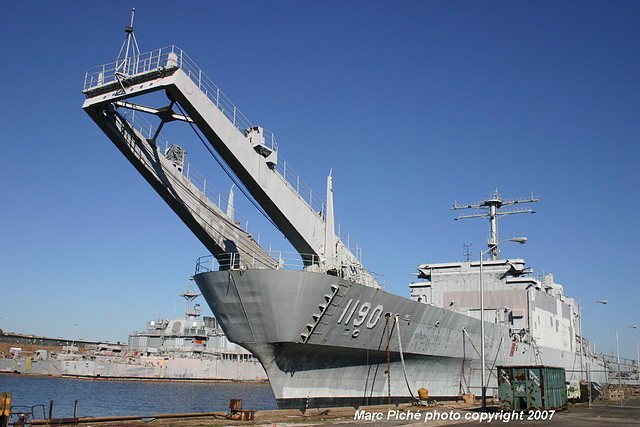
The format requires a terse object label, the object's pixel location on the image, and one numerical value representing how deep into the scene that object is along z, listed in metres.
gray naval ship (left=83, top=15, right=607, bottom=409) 17.44
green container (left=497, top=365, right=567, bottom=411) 19.12
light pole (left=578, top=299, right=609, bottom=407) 30.12
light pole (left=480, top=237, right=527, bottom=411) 20.45
